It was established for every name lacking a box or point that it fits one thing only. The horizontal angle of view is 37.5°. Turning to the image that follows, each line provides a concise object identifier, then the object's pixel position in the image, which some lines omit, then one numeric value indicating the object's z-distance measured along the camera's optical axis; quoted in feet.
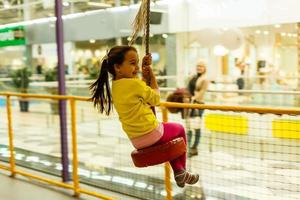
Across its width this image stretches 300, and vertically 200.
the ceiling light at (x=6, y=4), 28.16
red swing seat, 7.09
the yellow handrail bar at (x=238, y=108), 8.75
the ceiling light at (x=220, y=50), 35.81
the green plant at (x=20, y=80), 40.29
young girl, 7.12
